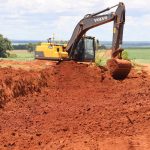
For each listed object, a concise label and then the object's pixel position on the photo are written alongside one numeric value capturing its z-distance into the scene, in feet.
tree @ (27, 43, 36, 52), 304.95
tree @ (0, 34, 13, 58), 193.64
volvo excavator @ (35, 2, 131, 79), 67.51
